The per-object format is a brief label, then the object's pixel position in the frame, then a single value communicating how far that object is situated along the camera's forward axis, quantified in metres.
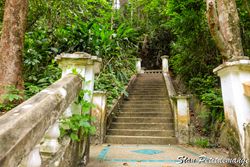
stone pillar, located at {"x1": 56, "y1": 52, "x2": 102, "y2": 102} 2.23
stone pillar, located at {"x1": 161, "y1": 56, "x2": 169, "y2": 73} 11.53
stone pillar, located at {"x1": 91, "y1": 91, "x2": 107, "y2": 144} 4.45
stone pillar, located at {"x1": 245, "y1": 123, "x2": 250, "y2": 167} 2.13
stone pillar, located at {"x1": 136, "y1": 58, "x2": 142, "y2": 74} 12.11
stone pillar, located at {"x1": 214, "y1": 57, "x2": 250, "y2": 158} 2.24
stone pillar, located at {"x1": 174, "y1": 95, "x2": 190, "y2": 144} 4.38
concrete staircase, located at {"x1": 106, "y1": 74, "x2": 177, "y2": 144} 4.53
